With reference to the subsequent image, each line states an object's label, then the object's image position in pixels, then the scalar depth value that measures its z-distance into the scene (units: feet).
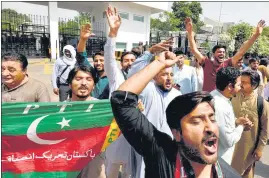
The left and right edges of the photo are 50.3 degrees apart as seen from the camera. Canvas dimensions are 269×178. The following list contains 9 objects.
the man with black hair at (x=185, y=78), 16.34
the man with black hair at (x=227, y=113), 7.60
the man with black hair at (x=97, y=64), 11.22
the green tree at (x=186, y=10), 189.78
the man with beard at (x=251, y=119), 9.41
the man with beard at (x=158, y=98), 8.32
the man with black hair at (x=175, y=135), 4.51
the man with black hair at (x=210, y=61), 13.48
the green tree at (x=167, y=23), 175.63
